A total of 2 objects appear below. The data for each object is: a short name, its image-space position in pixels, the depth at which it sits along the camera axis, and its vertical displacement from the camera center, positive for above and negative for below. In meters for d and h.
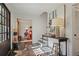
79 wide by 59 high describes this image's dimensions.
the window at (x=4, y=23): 0.92 +0.11
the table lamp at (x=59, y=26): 1.09 +0.06
